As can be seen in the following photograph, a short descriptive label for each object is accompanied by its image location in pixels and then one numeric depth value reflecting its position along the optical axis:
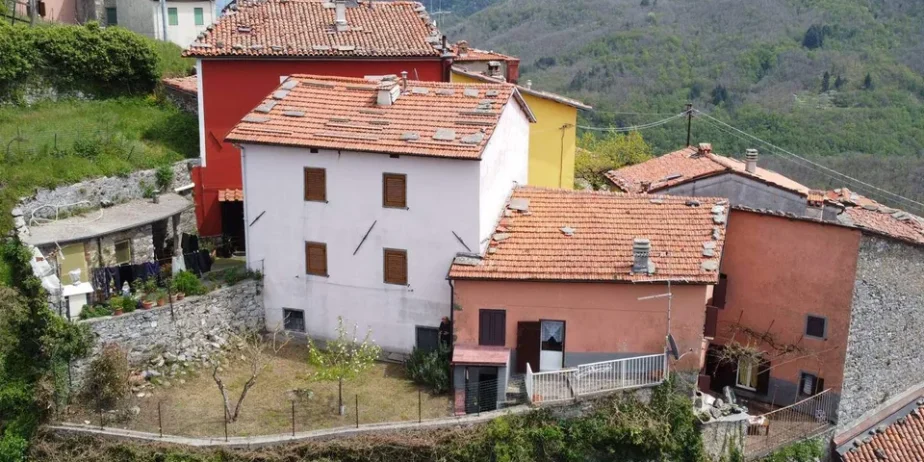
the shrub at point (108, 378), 22.00
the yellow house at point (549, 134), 31.89
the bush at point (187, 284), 24.42
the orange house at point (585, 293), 22.39
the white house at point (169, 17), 43.31
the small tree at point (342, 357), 23.06
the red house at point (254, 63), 29.42
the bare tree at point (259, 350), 22.95
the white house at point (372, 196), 23.38
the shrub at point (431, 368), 23.02
